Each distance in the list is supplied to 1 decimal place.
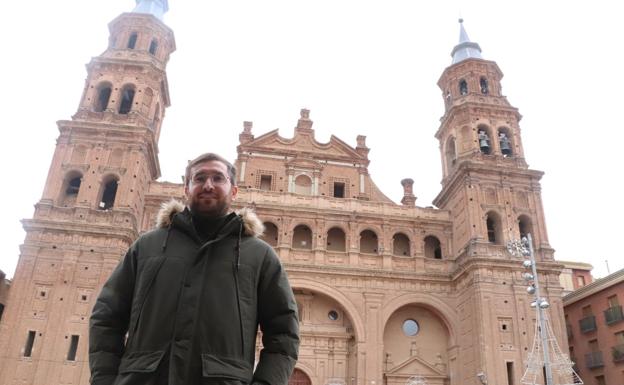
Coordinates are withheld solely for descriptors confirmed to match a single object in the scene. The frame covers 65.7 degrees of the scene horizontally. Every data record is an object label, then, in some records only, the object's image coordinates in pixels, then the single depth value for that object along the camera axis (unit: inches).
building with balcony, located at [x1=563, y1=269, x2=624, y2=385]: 917.8
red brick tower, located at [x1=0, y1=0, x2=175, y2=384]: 800.3
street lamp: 809.5
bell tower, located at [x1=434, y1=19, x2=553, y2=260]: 1016.2
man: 104.3
